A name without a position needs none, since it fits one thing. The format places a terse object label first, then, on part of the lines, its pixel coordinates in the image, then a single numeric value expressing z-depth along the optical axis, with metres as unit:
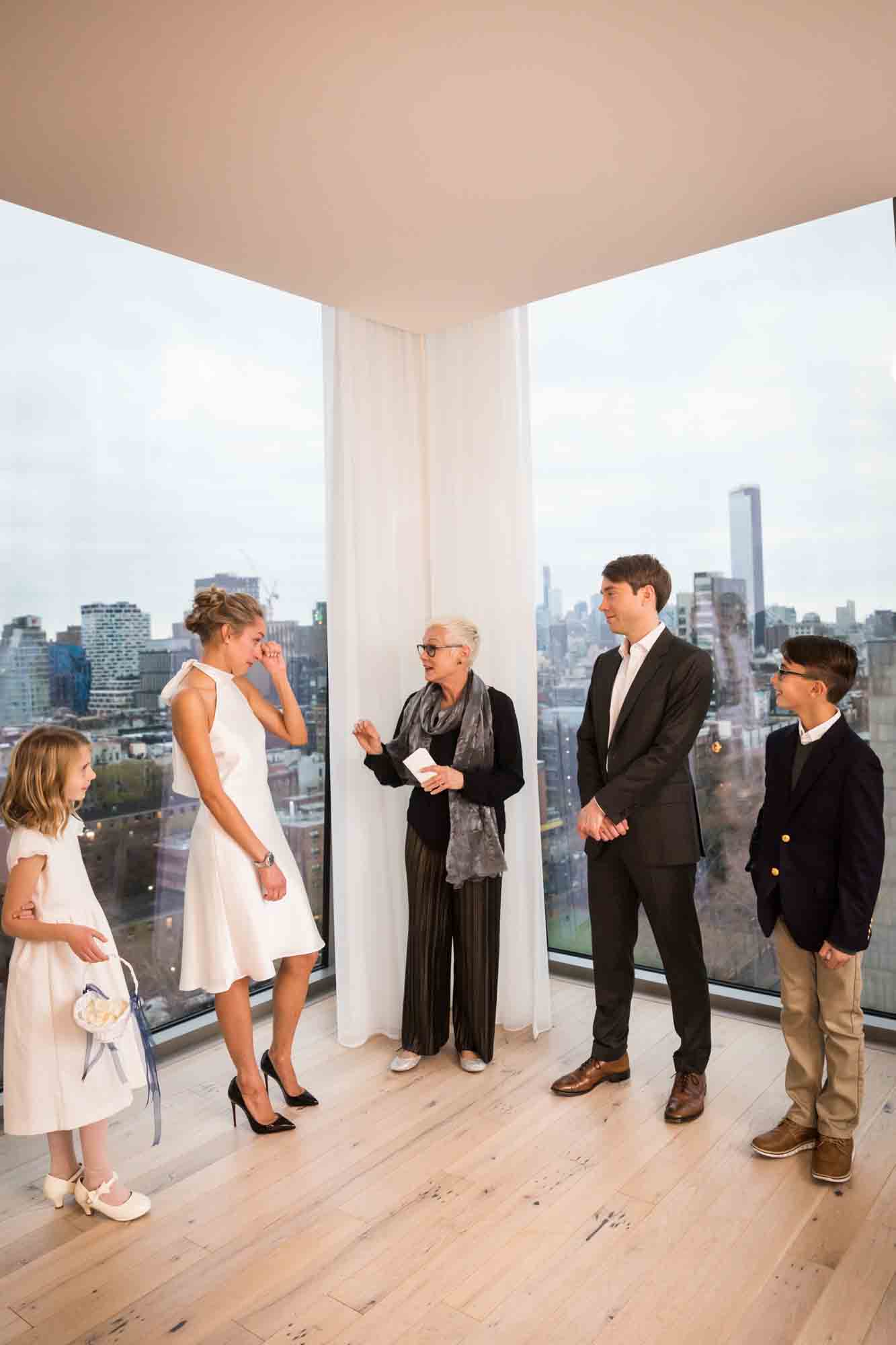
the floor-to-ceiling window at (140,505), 3.26
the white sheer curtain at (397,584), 3.94
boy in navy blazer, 2.72
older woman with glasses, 3.57
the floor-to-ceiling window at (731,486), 3.55
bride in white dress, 3.03
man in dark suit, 3.14
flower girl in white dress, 2.61
